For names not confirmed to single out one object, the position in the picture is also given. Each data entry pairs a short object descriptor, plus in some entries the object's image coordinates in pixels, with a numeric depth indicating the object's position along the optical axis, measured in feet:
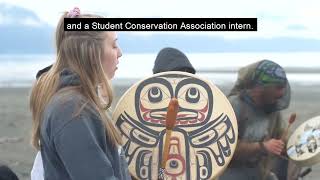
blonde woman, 6.54
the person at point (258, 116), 10.69
